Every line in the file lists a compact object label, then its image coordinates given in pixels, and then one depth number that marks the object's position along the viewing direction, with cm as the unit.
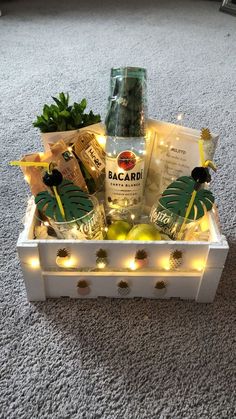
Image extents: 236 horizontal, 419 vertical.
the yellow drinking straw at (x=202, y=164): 72
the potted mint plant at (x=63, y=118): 77
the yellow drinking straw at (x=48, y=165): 69
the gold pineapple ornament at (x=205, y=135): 74
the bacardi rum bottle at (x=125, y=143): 72
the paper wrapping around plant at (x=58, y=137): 76
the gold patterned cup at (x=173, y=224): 75
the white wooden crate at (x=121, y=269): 70
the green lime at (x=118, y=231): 78
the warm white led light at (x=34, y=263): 71
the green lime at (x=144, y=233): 75
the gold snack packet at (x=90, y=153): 78
